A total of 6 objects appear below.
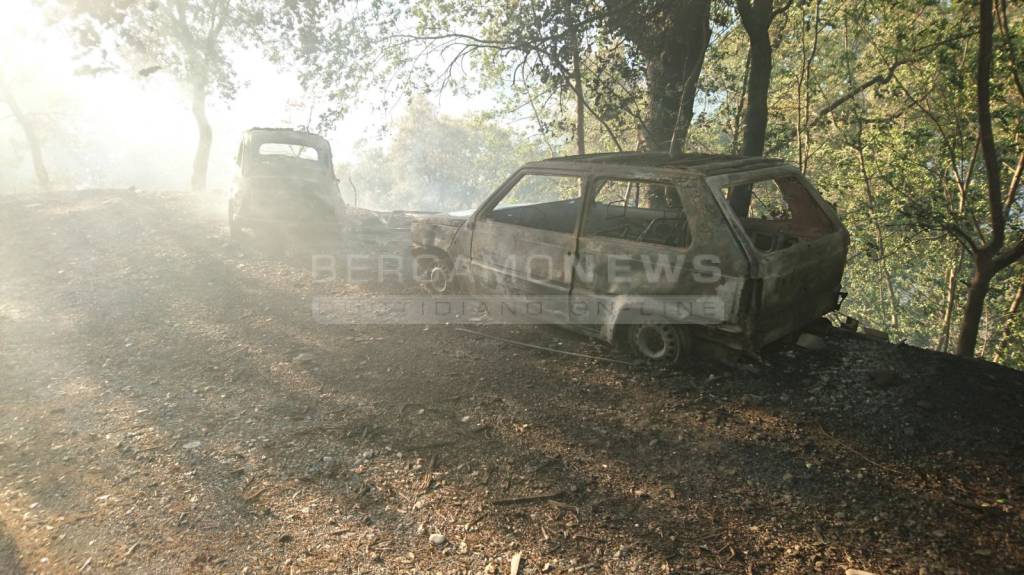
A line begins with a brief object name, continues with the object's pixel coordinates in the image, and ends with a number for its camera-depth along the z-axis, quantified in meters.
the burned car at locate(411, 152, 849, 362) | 3.76
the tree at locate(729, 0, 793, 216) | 6.27
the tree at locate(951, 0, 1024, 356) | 5.27
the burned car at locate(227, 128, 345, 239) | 9.27
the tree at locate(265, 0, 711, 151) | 7.22
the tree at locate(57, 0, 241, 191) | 16.83
